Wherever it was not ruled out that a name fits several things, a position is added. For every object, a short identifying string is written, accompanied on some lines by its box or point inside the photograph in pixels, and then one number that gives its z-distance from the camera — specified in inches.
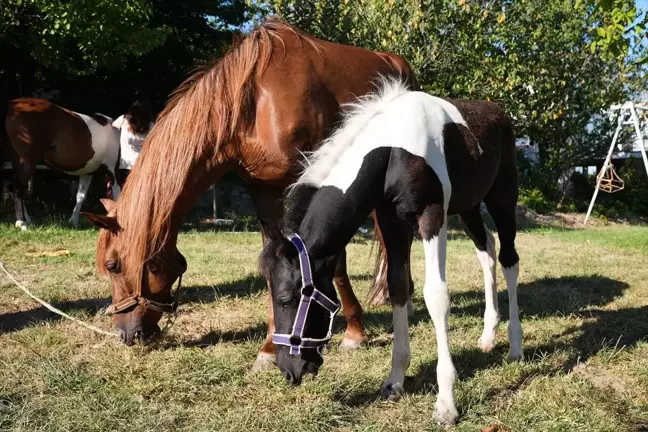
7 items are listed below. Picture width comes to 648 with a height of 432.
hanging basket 538.6
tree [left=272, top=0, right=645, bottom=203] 461.7
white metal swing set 539.5
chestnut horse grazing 122.6
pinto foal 98.0
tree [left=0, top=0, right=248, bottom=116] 346.3
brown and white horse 318.3
